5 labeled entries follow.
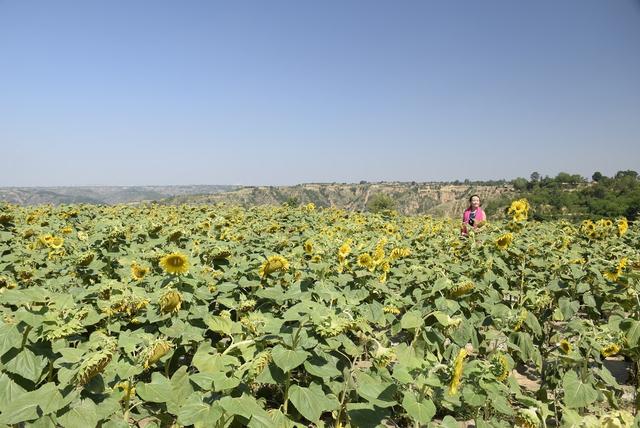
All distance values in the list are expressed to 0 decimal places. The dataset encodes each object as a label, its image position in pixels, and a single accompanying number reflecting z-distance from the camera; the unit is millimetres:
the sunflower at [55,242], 5430
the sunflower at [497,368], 2209
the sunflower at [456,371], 1901
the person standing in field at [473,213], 8359
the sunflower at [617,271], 4434
